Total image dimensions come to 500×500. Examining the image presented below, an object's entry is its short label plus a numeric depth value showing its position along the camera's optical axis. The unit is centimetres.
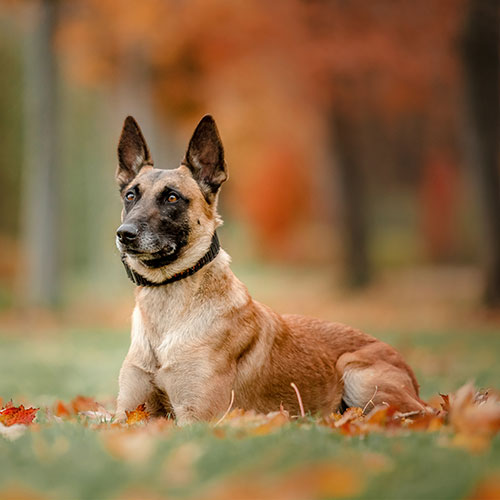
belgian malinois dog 885
